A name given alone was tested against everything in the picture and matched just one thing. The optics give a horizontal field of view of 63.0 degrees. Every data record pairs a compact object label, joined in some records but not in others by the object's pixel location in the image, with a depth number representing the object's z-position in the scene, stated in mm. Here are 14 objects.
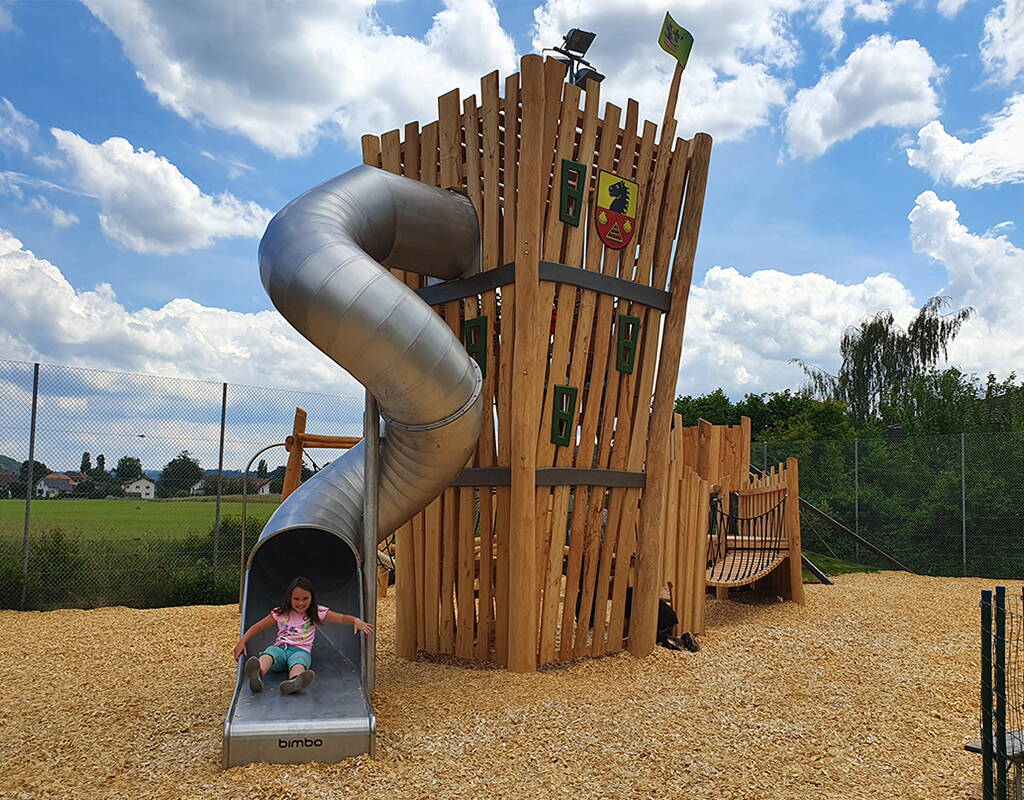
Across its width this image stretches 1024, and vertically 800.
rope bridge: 8953
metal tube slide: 4027
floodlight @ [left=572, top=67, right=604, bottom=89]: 6373
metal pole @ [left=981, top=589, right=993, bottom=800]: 3232
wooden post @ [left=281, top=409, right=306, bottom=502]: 7973
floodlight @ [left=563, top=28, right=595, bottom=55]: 6562
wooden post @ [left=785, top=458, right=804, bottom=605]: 9484
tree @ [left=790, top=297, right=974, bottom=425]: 24328
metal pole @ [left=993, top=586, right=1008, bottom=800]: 3164
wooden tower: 5781
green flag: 6719
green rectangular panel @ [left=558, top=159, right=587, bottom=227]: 5922
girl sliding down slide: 4242
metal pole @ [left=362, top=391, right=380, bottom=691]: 4961
